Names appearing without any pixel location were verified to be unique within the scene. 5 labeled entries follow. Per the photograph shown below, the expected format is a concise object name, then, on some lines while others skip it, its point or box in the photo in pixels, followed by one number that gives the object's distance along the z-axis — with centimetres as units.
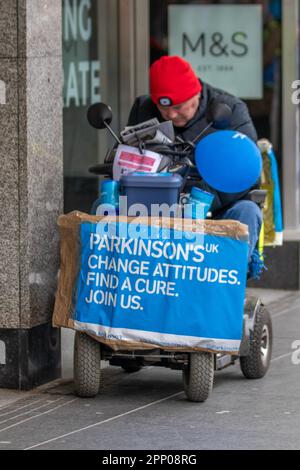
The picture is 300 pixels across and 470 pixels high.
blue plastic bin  1229
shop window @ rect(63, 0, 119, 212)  2145
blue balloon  1278
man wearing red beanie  1299
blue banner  1195
